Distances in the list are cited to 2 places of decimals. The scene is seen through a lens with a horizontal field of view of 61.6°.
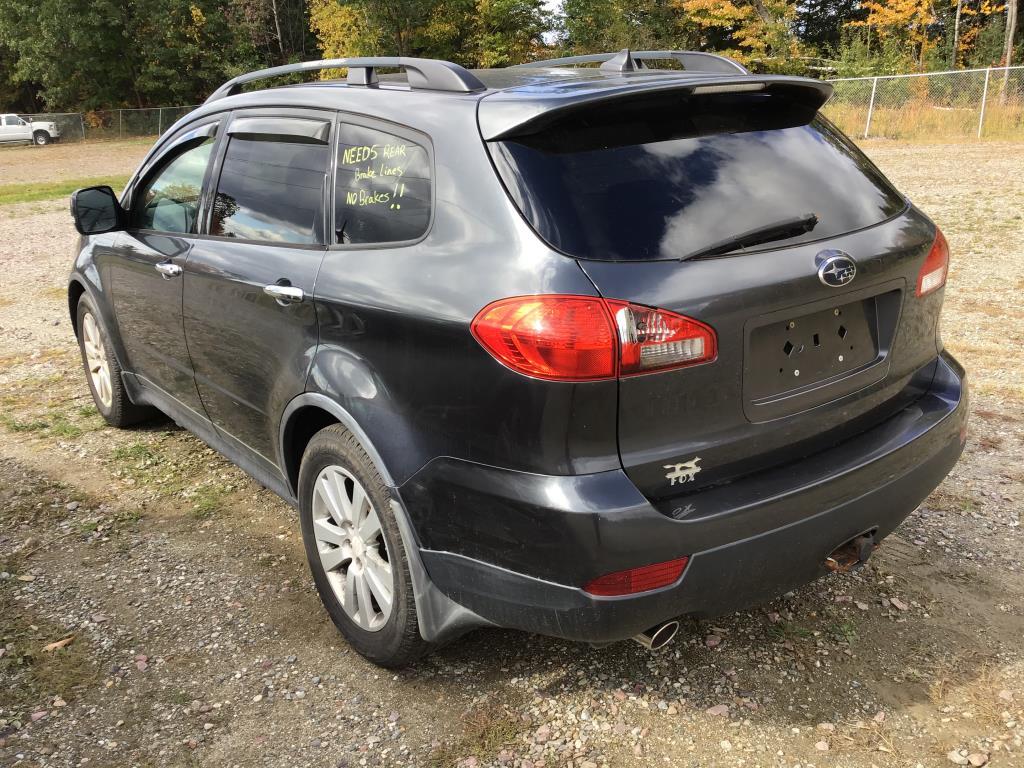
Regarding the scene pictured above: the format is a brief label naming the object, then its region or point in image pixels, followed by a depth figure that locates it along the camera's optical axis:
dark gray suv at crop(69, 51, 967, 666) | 2.11
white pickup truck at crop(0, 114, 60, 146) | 39.56
